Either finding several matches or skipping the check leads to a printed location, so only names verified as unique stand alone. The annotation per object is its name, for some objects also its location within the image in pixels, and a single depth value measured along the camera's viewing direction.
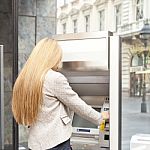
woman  1.96
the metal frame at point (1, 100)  3.54
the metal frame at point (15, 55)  3.58
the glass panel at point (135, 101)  2.76
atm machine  2.60
